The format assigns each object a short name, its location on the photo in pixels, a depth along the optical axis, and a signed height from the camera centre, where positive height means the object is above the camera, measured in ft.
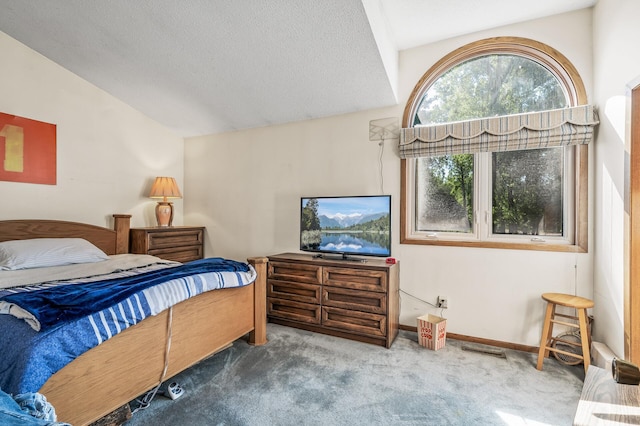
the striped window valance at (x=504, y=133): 7.39 +2.22
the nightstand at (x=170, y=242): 11.22 -1.17
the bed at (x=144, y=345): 4.47 -2.55
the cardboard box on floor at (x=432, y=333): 8.19 -3.33
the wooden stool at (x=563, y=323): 6.78 -2.56
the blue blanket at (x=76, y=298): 4.37 -1.37
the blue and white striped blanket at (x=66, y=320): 3.93 -1.66
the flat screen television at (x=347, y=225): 9.12 -0.37
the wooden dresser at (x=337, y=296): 8.38 -2.51
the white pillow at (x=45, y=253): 7.53 -1.11
